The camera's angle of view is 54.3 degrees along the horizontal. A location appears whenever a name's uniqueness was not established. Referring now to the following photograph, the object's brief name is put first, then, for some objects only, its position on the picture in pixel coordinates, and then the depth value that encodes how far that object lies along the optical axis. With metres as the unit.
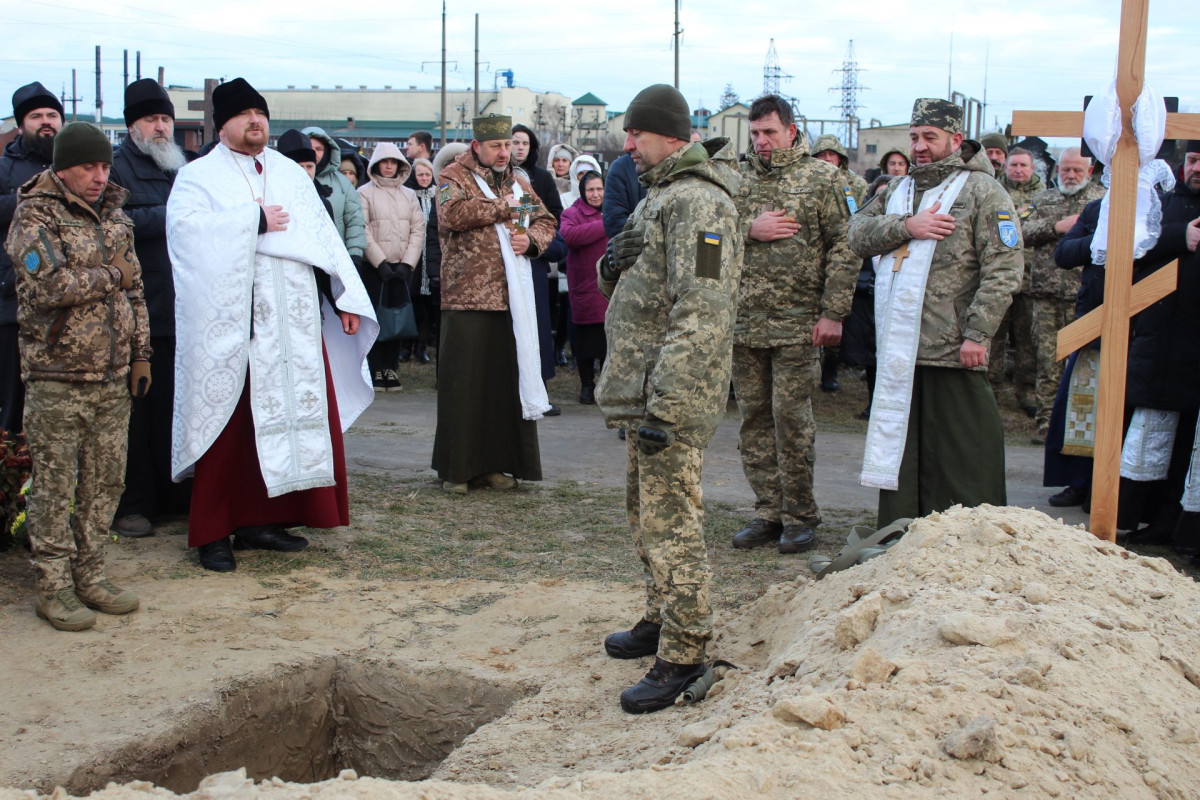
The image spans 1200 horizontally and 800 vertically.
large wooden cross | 4.66
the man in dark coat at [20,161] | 5.66
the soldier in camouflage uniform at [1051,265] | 8.77
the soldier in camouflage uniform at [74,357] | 4.62
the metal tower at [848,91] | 52.38
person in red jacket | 9.74
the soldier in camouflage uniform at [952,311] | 5.23
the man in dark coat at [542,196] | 8.16
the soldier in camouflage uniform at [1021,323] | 9.63
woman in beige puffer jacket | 10.45
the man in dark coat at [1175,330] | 5.96
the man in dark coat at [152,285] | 6.00
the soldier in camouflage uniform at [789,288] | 5.85
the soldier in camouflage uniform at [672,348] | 3.84
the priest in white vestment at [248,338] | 5.53
